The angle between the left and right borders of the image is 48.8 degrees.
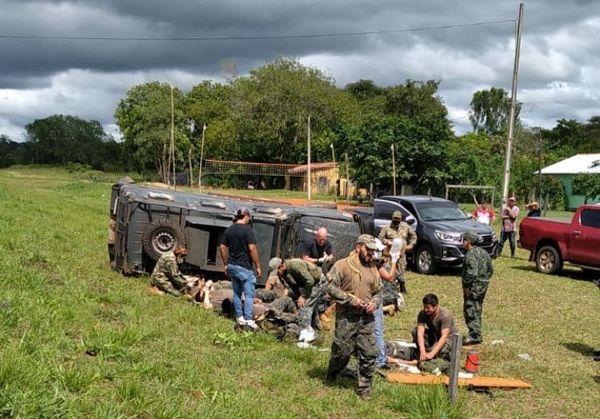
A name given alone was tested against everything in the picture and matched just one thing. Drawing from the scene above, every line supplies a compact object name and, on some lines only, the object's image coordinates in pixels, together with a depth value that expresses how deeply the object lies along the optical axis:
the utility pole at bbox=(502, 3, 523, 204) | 24.28
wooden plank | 7.40
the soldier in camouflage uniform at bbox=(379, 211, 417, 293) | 12.69
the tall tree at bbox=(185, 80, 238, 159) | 63.41
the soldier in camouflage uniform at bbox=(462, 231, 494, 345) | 9.54
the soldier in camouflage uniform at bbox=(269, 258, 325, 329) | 10.95
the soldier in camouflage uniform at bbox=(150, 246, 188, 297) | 11.54
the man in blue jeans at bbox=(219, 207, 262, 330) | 9.52
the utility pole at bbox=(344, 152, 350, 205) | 40.72
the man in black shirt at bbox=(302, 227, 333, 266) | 11.34
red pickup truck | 15.52
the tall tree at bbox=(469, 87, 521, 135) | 88.19
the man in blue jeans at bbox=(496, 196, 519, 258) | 18.25
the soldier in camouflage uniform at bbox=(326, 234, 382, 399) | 6.92
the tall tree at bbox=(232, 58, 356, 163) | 57.78
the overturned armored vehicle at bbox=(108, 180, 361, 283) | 12.77
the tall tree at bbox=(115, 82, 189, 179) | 64.75
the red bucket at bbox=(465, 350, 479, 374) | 7.68
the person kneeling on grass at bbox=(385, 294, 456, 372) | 8.21
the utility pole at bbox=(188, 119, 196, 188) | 71.80
